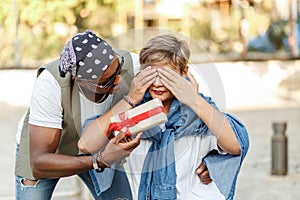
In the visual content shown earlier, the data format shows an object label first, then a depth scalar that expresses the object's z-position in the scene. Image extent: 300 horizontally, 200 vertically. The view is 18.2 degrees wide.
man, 3.43
